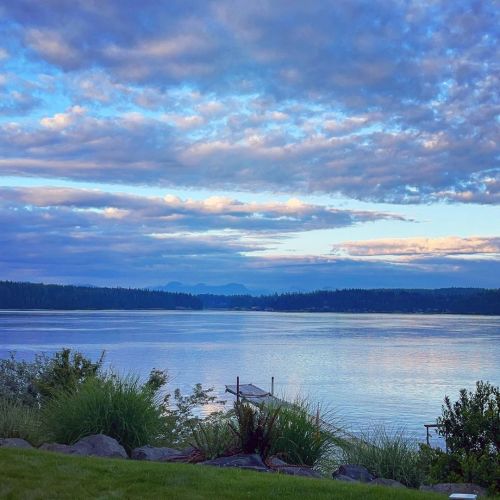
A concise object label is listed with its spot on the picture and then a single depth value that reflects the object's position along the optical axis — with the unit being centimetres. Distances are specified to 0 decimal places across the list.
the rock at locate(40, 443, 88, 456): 1016
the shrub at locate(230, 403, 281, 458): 1043
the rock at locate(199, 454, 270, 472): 943
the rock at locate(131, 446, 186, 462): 1020
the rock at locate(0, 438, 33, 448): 1043
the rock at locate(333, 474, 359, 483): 925
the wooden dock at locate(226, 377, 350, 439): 1187
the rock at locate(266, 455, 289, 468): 978
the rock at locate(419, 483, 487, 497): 866
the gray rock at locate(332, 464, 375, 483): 966
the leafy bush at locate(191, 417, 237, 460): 1046
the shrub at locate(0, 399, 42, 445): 1170
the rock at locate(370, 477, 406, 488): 911
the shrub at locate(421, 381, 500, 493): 916
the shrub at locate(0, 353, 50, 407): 1765
